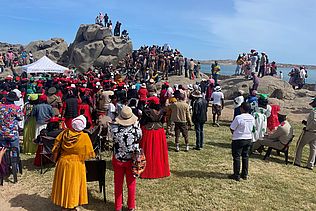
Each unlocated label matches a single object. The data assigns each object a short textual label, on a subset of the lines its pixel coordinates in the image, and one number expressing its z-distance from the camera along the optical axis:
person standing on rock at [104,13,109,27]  35.16
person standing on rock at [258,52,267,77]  21.67
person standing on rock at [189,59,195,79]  23.97
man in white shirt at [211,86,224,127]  12.72
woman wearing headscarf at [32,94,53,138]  8.49
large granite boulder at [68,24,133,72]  32.25
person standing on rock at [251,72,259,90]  16.73
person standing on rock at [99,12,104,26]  35.36
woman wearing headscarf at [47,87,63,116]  9.55
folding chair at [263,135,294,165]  8.96
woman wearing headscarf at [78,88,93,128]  9.06
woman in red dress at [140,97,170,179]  7.08
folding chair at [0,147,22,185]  6.87
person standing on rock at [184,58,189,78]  24.30
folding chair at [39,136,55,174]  7.16
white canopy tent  19.31
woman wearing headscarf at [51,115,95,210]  5.14
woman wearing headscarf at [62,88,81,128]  7.89
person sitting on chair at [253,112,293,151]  8.88
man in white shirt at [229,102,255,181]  6.96
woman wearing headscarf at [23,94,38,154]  8.79
